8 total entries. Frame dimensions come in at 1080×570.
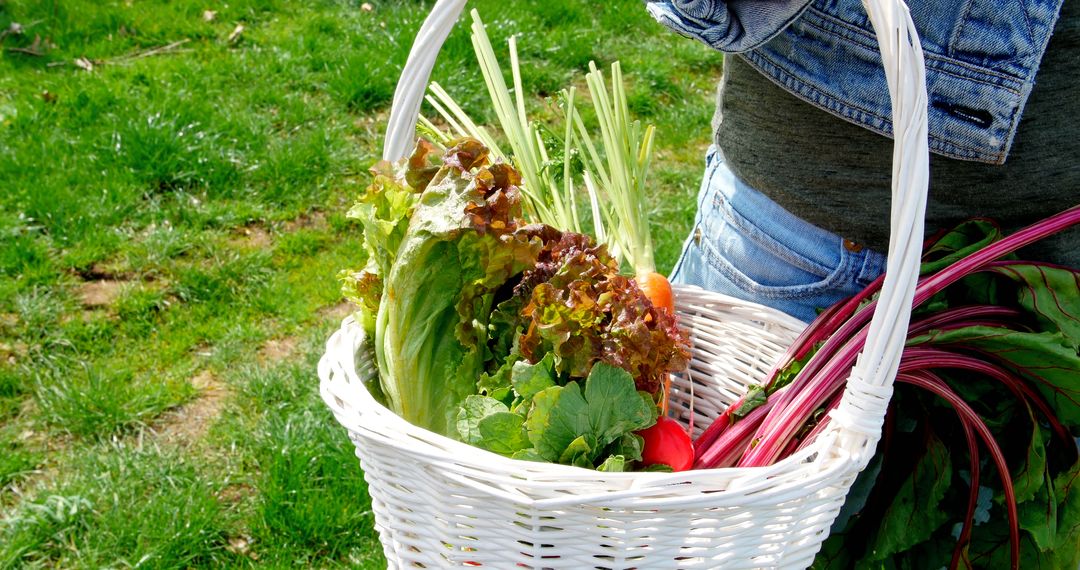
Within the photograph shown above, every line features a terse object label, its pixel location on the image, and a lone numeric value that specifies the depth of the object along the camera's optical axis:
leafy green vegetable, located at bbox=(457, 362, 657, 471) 1.09
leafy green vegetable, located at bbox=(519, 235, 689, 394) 1.16
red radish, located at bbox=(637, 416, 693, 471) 1.19
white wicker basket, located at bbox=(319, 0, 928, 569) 0.97
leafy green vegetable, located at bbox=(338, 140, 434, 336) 1.27
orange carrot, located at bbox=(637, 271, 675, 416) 1.46
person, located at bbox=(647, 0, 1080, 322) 1.15
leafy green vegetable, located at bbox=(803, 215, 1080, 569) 1.23
